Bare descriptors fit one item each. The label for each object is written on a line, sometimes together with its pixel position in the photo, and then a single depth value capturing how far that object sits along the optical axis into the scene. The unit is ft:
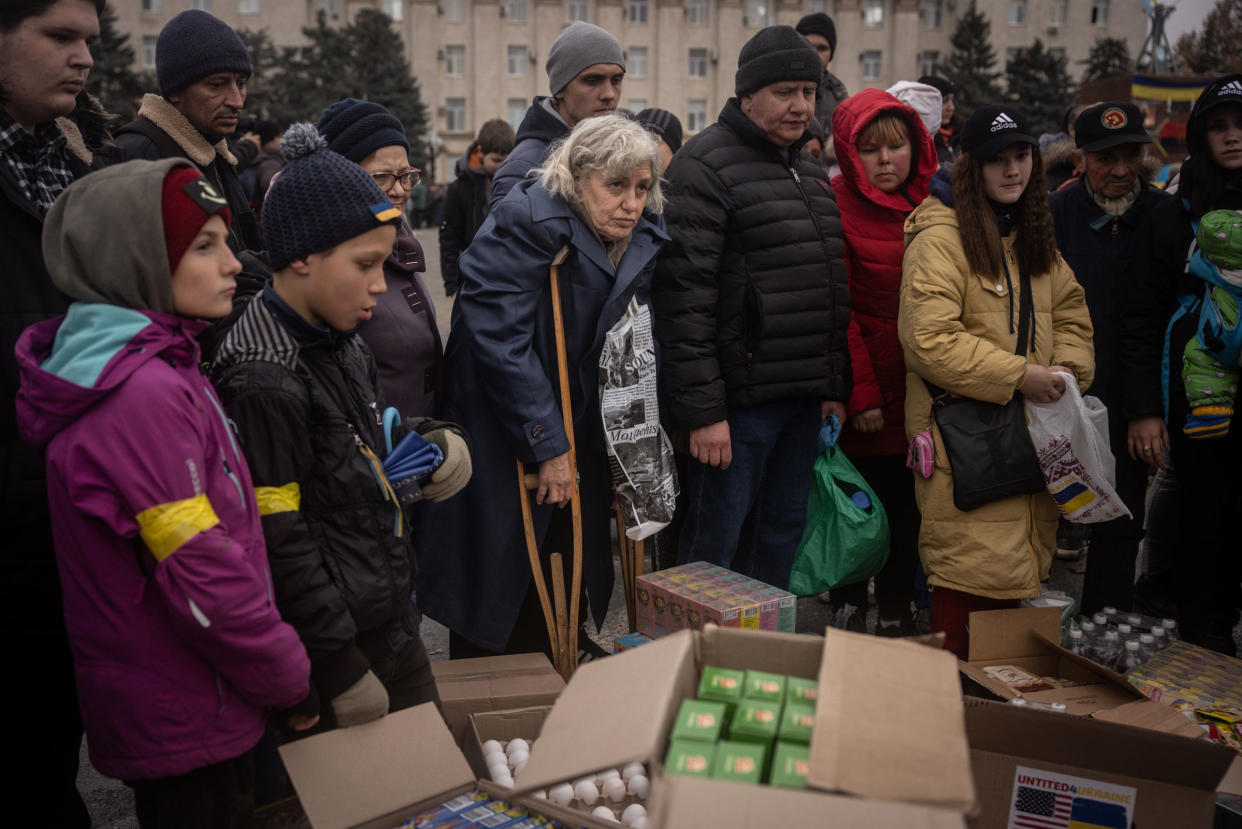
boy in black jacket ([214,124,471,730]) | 7.26
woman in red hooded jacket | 13.56
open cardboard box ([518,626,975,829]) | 4.77
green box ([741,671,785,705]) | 5.75
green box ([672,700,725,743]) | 5.38
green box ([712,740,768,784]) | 5.06
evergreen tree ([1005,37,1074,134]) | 133.59
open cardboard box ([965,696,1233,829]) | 7.78
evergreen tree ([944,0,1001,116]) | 143.74
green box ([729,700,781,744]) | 5.38
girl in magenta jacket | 6.16
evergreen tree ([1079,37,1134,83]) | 136.05
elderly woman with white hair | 10.75
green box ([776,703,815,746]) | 5.32
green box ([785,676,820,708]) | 5.68
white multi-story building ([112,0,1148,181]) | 164.04
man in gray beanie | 13.29
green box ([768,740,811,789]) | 4.98
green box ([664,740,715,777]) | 5.12
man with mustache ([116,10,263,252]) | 11.19
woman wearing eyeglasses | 10.80
